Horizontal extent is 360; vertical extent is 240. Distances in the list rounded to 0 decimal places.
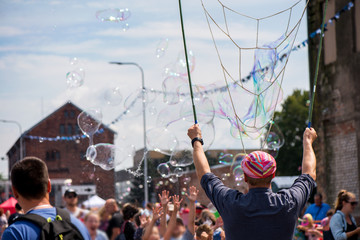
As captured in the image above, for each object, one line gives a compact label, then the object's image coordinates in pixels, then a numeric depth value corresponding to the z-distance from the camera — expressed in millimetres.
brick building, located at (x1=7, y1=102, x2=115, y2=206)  58250
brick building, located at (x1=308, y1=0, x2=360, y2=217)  15859
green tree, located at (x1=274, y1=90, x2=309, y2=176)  47656
